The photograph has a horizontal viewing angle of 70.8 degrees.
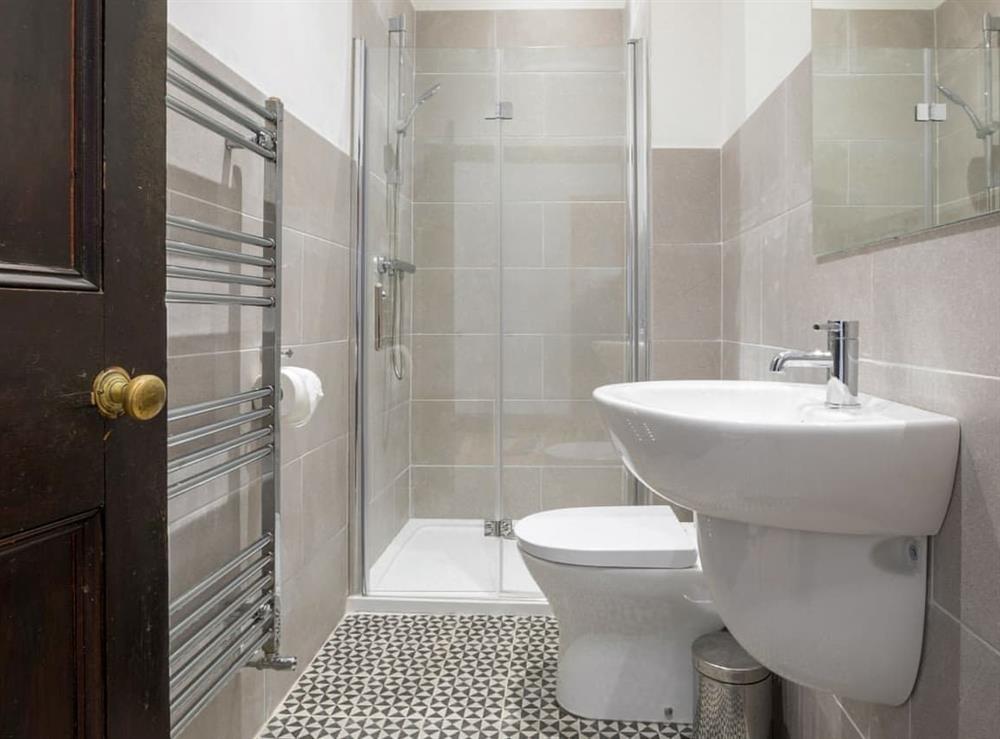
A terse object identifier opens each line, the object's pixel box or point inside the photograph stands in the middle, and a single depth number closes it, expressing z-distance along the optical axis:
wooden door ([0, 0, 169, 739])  0.58
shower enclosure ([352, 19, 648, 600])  2.45
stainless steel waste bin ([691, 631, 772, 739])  1.51
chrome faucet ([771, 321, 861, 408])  1.22
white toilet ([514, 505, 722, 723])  1.63
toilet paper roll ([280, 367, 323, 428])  1.65
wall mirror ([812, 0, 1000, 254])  0.96
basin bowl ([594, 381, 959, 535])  0.90
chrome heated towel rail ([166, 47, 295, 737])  1.21
